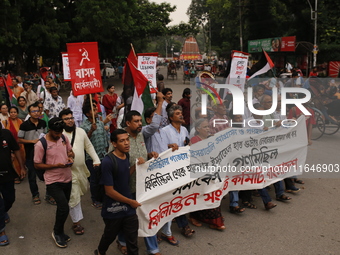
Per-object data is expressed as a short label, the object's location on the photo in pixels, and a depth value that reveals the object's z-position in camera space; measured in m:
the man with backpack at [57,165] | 4.12
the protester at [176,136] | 4.54
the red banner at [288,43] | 25.65
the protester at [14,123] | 6.23
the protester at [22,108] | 7.95
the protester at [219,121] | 5.57
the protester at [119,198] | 3.54
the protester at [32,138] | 5.57
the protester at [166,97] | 6.71
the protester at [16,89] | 11.40
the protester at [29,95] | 10.39
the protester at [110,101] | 8.37
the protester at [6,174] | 4.41
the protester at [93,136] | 5.21
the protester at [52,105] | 8.18
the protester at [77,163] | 4.59
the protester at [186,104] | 7.59
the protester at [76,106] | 7.78
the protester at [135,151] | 4.05
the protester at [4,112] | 6.61
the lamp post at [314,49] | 23.41
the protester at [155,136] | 4.37
